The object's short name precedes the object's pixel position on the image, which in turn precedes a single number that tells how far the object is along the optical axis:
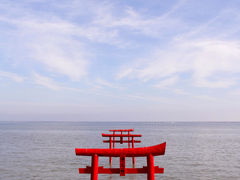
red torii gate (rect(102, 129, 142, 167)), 24.90
